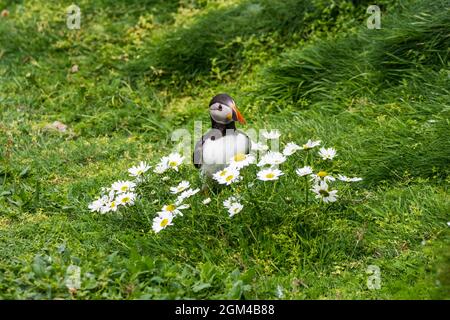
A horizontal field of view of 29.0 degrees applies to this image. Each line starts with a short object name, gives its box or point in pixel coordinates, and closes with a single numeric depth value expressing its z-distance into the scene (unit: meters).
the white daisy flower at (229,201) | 4.63
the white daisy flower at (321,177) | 4.70
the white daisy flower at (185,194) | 4.71
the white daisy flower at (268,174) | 4.60
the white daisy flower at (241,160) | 4.63
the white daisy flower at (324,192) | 4.69
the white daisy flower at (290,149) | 4.93
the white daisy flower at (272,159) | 4.69
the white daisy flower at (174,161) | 5.18
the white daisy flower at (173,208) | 4.64
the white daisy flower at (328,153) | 5.11
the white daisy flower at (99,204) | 4.96
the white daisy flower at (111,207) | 4.88
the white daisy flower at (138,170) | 5.16
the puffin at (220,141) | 5.01
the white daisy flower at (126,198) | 4.90
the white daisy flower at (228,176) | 4.59
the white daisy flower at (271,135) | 5.29
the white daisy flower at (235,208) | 4.54
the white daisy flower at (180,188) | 4.91
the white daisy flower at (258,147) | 5.15
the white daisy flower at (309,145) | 4.87
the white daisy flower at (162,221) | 4.57
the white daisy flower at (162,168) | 5.18
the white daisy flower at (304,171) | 4.62
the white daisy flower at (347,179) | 4.85
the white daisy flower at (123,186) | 5.00
